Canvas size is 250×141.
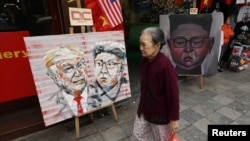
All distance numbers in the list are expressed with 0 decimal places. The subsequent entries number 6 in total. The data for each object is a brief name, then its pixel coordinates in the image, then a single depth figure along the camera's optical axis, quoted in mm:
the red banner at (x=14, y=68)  3131
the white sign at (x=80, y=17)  2551
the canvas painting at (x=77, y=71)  2416
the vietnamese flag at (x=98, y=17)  3038
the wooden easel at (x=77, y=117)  2696
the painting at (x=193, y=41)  4027
